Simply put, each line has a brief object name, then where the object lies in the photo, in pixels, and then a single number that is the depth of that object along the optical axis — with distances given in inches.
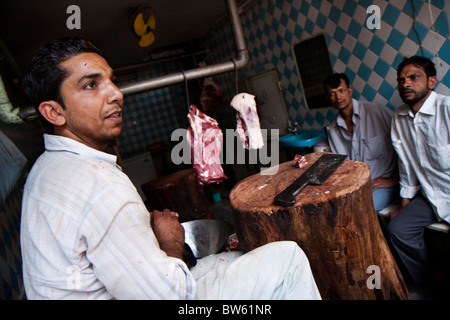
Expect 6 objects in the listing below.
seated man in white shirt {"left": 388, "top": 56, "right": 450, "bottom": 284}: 94.0
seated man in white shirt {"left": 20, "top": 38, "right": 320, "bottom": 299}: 44.6
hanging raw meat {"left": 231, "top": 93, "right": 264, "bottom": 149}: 115.4
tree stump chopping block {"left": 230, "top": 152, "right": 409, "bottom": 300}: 70.1
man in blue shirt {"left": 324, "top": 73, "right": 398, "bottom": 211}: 119.9
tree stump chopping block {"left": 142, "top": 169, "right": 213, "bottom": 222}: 161.9
